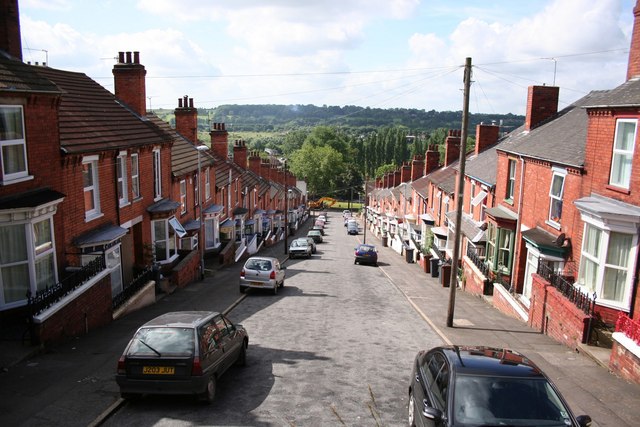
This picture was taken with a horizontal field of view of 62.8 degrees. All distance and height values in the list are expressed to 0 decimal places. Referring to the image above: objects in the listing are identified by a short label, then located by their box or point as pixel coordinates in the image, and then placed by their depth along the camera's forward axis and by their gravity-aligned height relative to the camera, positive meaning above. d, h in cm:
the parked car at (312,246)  4441 -964
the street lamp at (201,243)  2577 -572
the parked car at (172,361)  884 -391
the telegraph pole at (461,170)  1606 -102
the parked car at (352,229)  7575 -1352
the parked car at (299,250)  4147 -913
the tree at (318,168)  13138 -852
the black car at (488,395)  677 -346
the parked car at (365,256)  3800 -869
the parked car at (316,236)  6026 -1166
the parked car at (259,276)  2178 -591
